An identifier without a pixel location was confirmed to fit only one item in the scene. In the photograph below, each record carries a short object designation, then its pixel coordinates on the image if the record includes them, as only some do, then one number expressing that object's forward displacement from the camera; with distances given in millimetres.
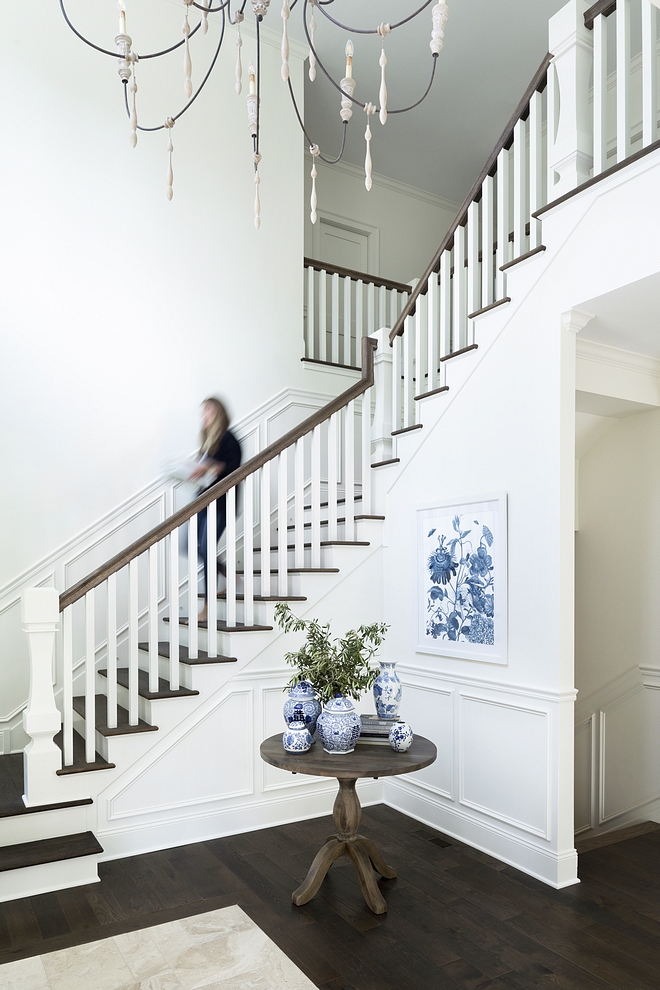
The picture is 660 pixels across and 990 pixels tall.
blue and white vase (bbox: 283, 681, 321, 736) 3119
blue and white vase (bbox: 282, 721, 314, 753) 3021
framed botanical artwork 3668
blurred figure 4984
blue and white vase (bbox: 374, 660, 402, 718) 3318
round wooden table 2863
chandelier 1818
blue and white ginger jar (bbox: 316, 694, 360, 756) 2992
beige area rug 2521
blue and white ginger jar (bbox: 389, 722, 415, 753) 3074
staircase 3348
